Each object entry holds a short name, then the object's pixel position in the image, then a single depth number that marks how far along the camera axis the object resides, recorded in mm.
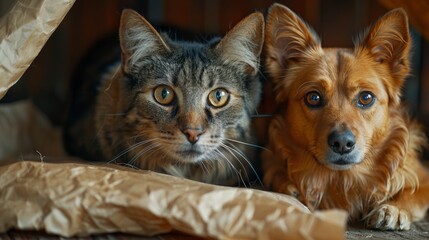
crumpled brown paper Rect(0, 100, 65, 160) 867
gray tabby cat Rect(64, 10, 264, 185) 704
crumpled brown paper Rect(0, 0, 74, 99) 655
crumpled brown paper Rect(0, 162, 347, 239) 591
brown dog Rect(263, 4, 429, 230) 698
